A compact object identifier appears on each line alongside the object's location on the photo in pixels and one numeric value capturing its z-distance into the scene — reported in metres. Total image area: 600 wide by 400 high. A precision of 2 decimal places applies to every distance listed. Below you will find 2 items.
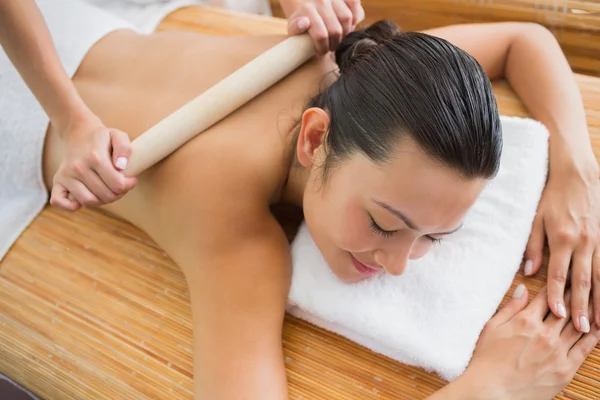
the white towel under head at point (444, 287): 0.92
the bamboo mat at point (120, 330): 0.95
